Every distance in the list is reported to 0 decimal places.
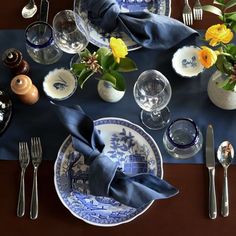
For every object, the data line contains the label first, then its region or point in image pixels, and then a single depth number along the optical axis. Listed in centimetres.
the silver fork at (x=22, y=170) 94
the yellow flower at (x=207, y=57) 79
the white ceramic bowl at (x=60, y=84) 101
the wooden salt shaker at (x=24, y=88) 96
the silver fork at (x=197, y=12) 103
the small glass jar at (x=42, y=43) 102
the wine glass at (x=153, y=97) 93
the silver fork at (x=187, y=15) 103
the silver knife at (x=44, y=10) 106
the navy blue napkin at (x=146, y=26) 99
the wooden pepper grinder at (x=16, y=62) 100
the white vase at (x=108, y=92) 96
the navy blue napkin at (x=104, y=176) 87
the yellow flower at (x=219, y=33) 79
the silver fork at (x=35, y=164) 93
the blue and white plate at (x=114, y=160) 91
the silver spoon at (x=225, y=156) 91
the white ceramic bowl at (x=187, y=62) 99
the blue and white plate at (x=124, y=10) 103
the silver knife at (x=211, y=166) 90
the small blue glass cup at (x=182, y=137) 93
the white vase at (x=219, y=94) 92
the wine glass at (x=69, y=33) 102
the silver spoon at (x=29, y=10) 107
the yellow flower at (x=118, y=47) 81
